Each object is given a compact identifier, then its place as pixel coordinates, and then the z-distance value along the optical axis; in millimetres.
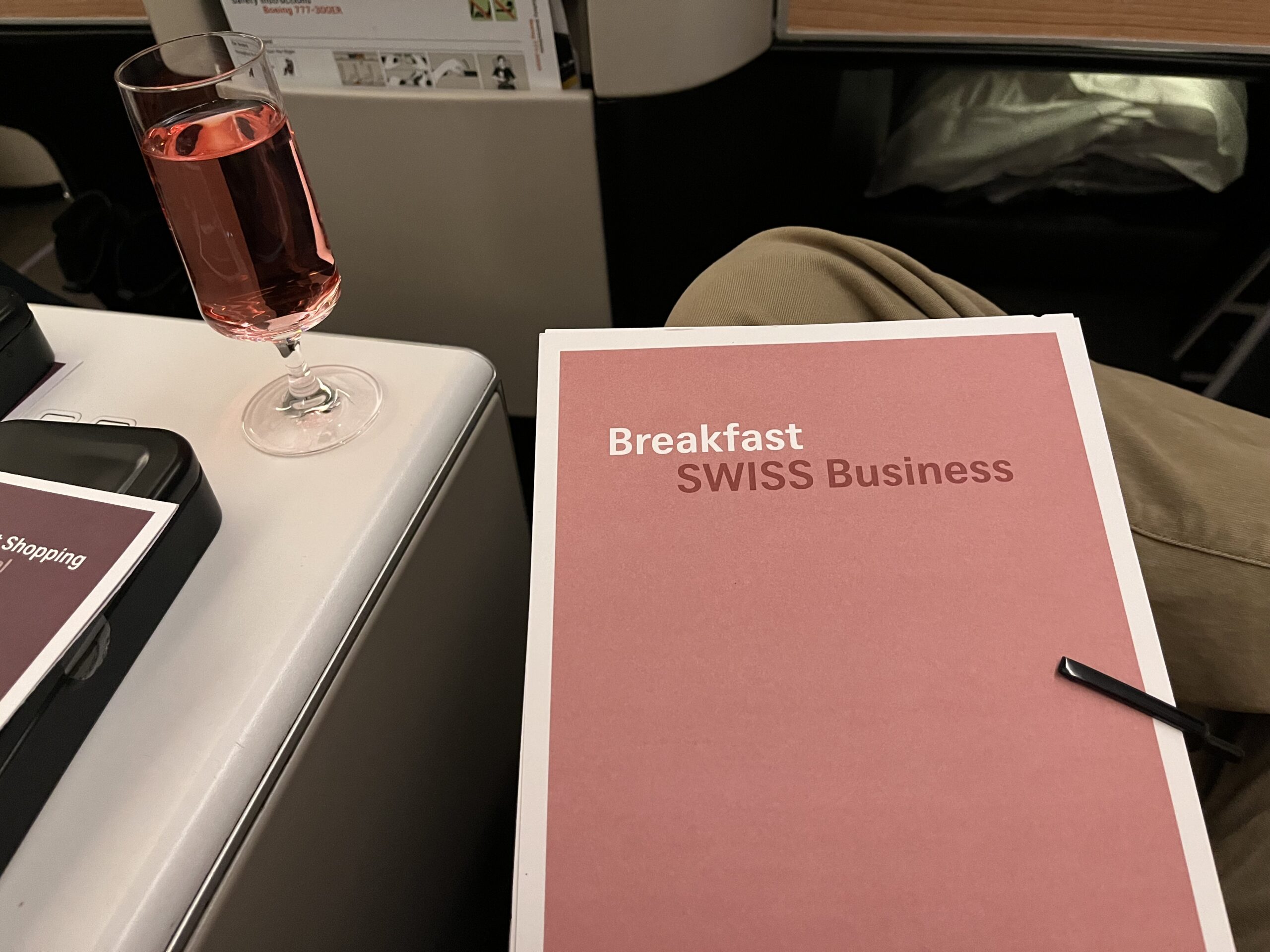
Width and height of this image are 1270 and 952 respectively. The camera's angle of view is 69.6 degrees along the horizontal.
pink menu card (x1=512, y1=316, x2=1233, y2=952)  332
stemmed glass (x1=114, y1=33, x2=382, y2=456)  481
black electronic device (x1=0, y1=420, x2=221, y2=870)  387
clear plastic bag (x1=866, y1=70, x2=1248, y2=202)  1095
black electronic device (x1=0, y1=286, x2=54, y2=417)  574
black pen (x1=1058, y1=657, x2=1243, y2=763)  346
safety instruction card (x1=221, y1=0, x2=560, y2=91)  888
